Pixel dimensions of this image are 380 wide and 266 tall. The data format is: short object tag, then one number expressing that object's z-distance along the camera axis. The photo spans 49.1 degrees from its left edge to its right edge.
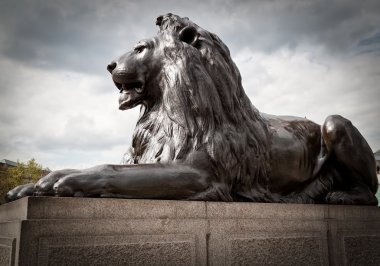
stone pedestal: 2.34
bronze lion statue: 3.03
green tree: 33.44
